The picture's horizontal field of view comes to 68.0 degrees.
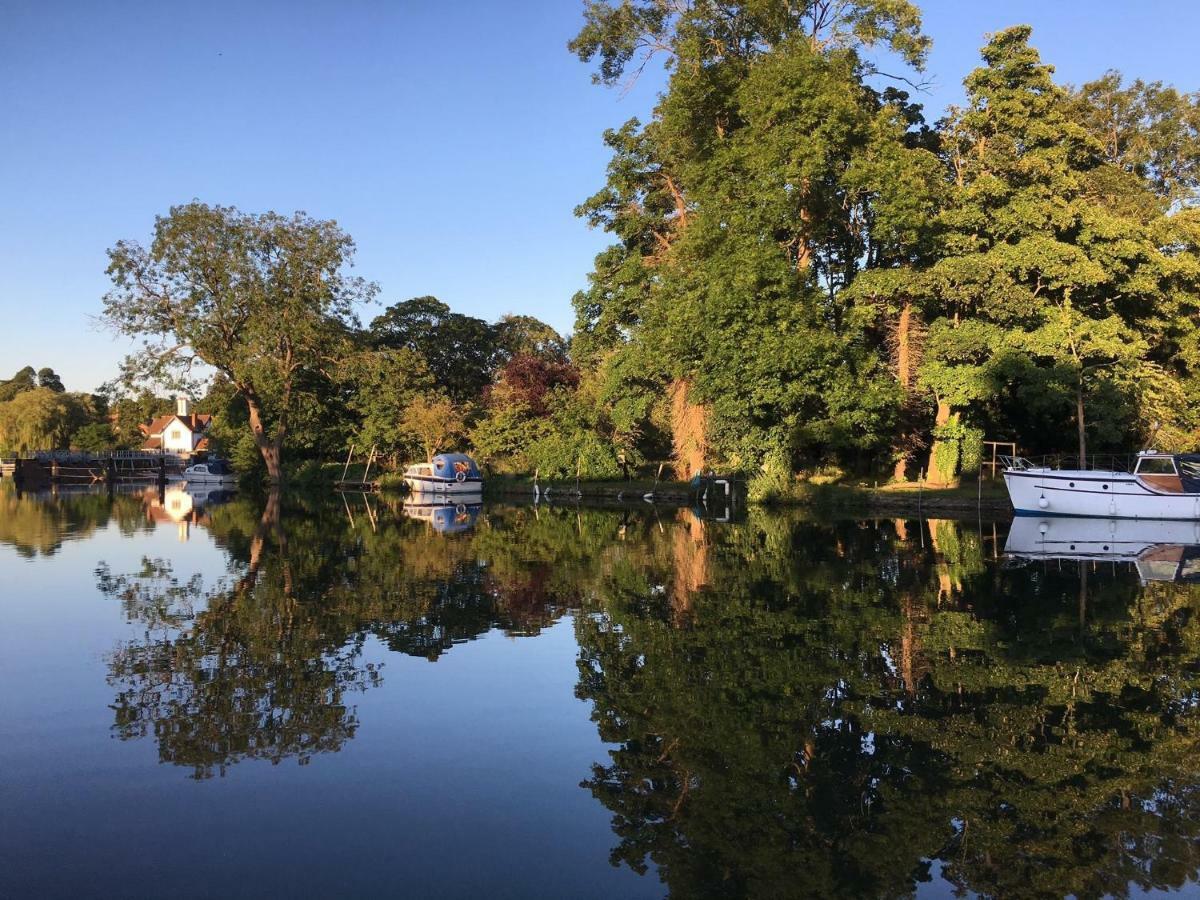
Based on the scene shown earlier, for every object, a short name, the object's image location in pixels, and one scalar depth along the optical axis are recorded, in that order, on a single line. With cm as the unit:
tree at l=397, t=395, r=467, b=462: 5062
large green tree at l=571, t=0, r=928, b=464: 3069
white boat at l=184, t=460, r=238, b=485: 5753
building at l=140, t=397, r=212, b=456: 10162
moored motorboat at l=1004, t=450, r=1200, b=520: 2534
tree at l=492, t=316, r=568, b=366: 7050
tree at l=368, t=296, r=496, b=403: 6781
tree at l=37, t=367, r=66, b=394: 13935
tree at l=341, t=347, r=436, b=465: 5278
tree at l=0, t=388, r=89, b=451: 7781
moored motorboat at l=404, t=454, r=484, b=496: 4325
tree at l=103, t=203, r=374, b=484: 4859
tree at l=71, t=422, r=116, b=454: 8644
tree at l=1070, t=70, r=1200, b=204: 3941
